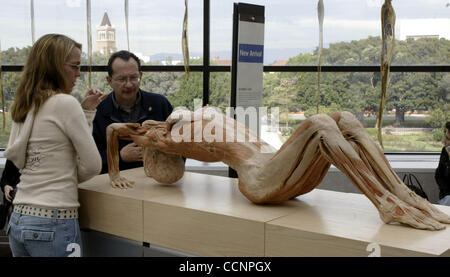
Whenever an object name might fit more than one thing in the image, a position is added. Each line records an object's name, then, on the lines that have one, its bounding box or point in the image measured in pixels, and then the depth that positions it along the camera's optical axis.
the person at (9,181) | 2.81
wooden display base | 1.84
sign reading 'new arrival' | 3.29
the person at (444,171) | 4.14
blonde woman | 2.21
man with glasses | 3.19
